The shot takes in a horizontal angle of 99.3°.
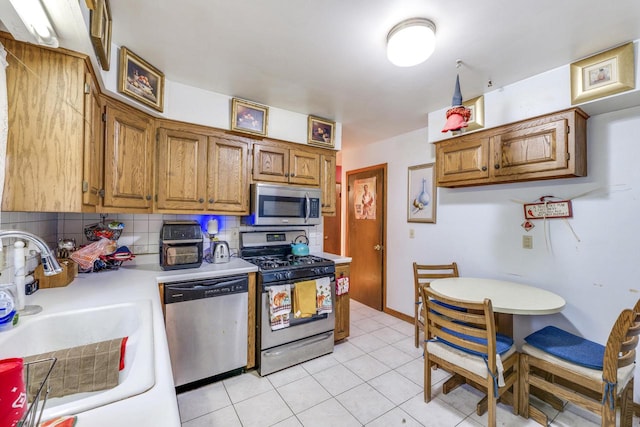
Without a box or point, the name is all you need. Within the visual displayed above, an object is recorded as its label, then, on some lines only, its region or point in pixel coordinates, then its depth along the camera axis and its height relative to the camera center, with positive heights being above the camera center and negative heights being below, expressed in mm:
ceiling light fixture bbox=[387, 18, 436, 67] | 1485 +990
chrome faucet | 950 -140
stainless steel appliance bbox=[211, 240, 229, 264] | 2414 -337
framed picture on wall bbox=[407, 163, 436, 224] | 3092 +262
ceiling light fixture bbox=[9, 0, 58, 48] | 934 +710
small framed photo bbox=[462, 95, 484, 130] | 2336 +903
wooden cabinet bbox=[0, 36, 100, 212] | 1244 +400
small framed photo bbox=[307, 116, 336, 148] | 2877 +909
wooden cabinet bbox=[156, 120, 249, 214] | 2188 +384
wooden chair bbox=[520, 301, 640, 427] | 1393 -877
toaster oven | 2094 -245
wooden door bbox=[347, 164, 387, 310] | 3732 -251
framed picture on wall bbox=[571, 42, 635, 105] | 1652 +920
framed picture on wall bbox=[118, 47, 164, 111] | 1761 +935
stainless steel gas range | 2213 -901
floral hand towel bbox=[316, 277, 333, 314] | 2447 -727
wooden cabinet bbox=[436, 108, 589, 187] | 1904 +523
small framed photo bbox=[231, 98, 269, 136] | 2439 +908
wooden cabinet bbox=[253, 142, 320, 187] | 2623 +521
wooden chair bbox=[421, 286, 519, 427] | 1552 -850
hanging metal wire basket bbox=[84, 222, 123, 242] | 1991 -136
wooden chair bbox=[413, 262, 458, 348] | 2701 -591
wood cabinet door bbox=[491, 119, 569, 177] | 1923 +524
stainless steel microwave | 2523 +103
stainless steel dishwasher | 1934 -836
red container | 466 -322
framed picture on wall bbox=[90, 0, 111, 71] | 1234 +887
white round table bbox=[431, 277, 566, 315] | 1679 -551
